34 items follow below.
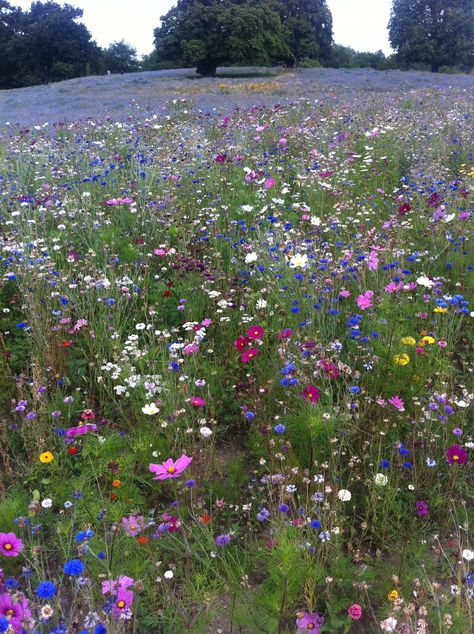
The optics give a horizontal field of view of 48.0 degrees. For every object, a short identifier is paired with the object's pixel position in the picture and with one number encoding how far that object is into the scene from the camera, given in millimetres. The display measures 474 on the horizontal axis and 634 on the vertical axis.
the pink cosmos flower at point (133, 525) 1832
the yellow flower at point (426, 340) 2600
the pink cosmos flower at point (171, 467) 1884
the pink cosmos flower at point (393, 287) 2887
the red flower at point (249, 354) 2666
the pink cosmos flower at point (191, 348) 2600
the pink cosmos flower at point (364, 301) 2873
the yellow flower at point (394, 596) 1598
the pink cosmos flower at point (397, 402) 2357
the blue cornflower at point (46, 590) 1313
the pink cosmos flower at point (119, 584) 1591
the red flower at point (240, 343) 2780
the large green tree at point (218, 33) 31580
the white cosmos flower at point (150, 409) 2366
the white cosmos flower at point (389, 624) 1359
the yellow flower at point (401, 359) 2643
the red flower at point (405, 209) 4041
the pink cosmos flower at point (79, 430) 2286
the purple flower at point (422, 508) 2021
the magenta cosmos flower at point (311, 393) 2294
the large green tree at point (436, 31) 39594
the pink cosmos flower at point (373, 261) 3160
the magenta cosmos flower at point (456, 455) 2055
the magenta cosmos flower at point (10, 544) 1753
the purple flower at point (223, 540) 1760
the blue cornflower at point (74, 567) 1373
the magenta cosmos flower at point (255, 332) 2766
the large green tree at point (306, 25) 40688
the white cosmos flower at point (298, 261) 3205
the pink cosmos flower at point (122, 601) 1510
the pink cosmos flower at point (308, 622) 1700
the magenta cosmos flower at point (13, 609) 1409
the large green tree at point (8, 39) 49750
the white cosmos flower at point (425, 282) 2924
